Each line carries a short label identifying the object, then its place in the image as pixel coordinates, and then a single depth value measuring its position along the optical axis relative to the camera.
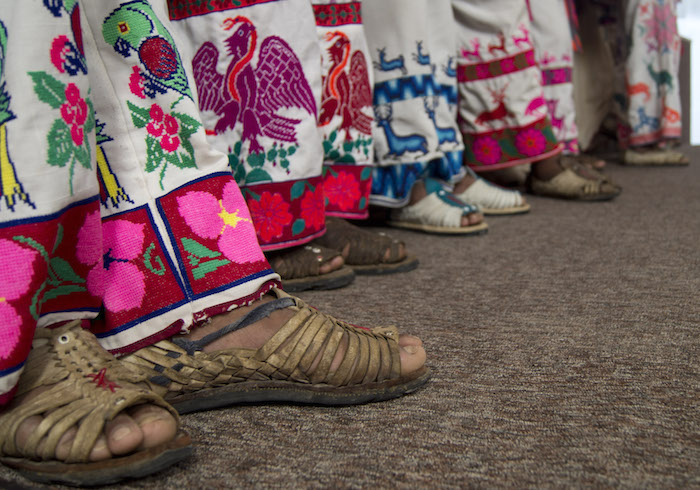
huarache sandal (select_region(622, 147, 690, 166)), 2.28
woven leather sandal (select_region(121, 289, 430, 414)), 0.57
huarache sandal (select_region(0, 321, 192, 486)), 0.45
